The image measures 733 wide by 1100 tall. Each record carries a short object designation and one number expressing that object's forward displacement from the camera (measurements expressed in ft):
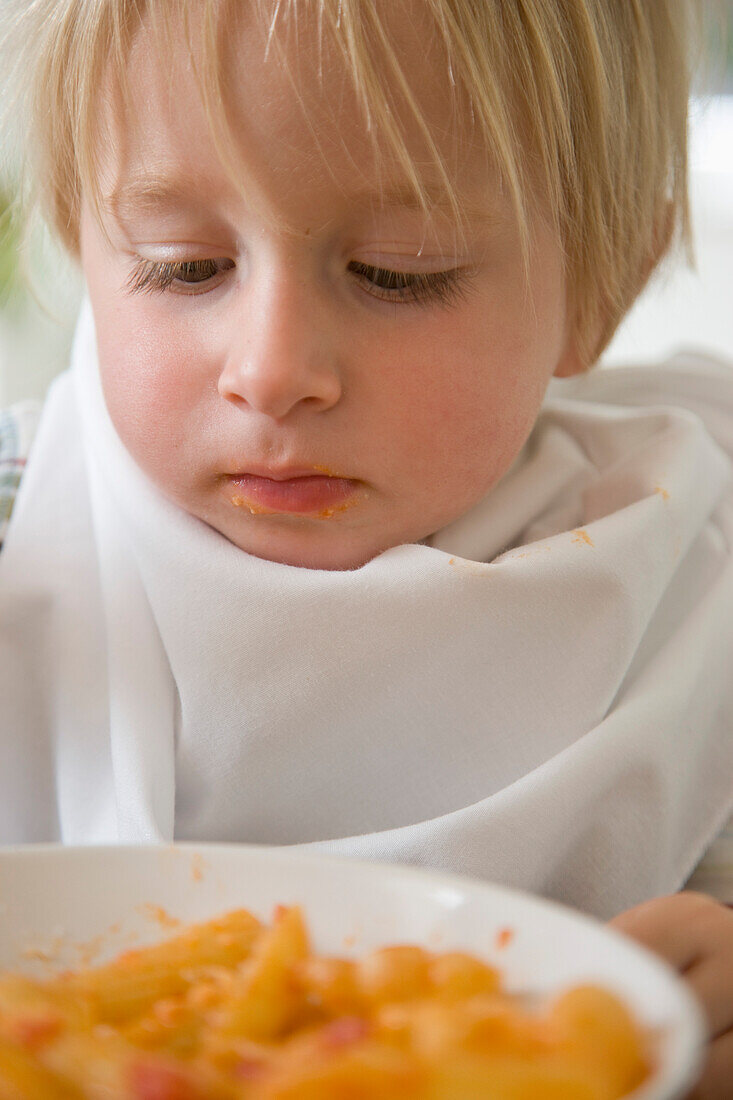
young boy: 1.46
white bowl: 1.08
